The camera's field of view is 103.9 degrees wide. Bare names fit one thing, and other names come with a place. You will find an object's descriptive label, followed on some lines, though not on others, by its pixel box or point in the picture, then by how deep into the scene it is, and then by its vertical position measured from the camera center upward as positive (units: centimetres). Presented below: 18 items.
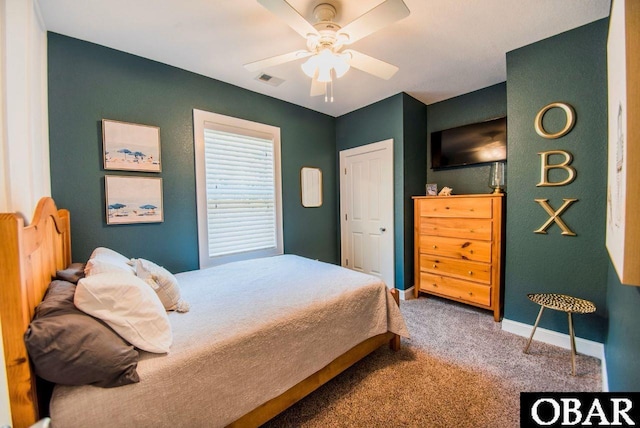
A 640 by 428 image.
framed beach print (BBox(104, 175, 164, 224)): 214 +9
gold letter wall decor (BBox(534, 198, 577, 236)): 203 -12
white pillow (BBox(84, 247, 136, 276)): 131 -31
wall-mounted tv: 286 +73
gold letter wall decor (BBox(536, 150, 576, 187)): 201 +29
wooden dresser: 254 -49
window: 267 +22
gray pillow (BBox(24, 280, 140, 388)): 86 -50
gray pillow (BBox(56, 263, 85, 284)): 140 -37
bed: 84 -67
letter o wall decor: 199 +66
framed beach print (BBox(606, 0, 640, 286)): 77 +16
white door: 337 -5
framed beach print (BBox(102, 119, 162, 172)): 212 +56
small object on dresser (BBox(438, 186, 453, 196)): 304 +16
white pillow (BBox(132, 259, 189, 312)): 150 -47
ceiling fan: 134 +106
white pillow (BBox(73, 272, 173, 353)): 101 -42
